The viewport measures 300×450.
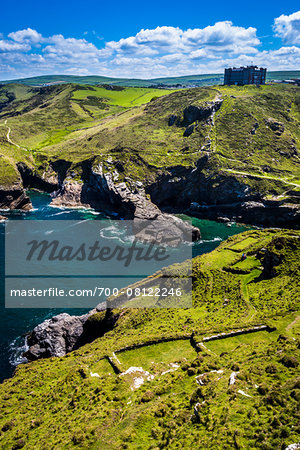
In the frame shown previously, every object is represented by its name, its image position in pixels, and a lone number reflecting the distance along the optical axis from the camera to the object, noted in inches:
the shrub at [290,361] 893.2
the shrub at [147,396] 937.5
